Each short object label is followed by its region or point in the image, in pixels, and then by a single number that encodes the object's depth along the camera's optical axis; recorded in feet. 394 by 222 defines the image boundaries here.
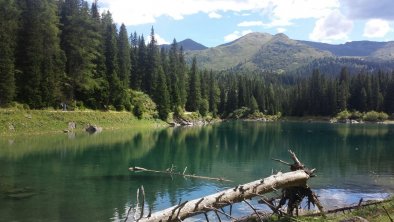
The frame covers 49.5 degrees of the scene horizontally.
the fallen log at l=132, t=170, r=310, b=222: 38.70
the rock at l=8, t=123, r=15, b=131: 216.37
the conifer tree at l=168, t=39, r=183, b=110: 419.74
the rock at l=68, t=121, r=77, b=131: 259.60
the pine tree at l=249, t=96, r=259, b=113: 629.10
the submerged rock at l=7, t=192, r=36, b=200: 91.44
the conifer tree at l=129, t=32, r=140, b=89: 408.32
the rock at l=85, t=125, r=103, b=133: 271.49
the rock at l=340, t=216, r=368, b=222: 52.75
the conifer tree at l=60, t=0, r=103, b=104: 296.30
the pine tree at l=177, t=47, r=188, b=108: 444.14
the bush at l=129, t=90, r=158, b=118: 350.02
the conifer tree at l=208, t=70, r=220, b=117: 541.34
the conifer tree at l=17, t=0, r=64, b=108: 249.75
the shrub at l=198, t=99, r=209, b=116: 491.31
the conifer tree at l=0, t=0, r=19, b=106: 229.04
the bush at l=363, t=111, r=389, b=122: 531.50
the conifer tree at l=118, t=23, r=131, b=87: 356.79
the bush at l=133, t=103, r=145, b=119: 344.78
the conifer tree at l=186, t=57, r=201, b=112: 479.41
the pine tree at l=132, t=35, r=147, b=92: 410.10
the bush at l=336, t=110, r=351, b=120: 550.65
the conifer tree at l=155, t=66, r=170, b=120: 383.12
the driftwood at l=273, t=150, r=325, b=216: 56.59
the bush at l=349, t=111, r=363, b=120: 551.59
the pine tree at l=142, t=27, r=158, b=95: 411.54
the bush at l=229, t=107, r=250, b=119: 624.59
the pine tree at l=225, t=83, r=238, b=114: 627.46
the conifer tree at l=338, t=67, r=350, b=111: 565.53
